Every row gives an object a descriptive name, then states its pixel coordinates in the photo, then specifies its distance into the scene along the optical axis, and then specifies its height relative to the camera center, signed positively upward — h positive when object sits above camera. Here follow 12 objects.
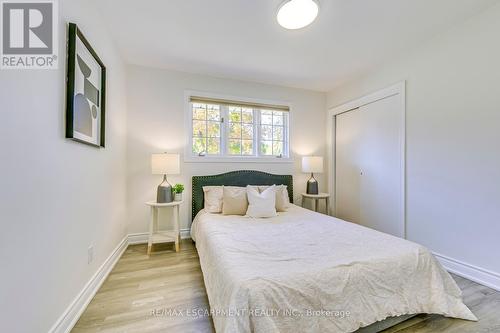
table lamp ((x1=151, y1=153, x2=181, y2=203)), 2.75 -0.03
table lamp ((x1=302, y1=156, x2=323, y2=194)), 3.55 -0.01
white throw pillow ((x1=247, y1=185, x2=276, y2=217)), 2.65 -0.47
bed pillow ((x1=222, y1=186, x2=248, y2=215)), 2.73 -0.47
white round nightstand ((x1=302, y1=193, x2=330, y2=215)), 3.49 -0.51
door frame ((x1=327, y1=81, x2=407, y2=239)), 2.69 +0.74
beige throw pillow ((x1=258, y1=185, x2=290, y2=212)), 2.93 -0.44
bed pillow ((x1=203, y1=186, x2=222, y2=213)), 2.86 -0.45
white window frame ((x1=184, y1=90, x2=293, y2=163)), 3.23 +0.46
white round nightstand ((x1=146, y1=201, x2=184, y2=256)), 2.67 -0.90
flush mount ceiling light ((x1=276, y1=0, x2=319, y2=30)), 1.78 +1.33
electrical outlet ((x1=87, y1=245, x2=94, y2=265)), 1.76 -0.74
